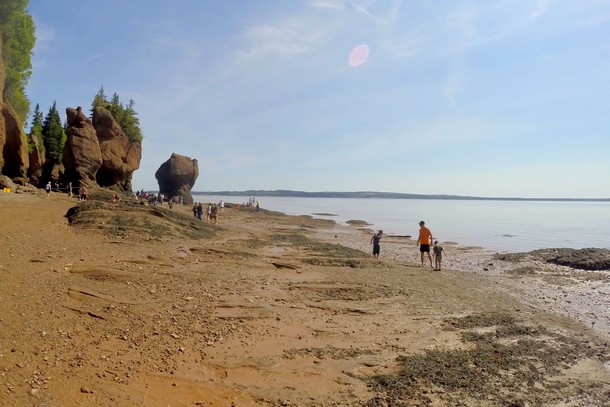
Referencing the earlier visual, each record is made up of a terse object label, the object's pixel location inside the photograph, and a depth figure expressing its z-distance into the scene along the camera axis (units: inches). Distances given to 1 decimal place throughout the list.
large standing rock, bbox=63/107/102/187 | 1523.1
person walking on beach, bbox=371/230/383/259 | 837.2
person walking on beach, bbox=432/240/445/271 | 764.0
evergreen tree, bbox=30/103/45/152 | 1927.4
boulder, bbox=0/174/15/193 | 1123.0
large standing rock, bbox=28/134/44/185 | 1628.9
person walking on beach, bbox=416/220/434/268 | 791.1
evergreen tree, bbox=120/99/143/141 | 2111.2
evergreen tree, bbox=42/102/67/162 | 1907.0
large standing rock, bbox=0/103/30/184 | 1301.7
